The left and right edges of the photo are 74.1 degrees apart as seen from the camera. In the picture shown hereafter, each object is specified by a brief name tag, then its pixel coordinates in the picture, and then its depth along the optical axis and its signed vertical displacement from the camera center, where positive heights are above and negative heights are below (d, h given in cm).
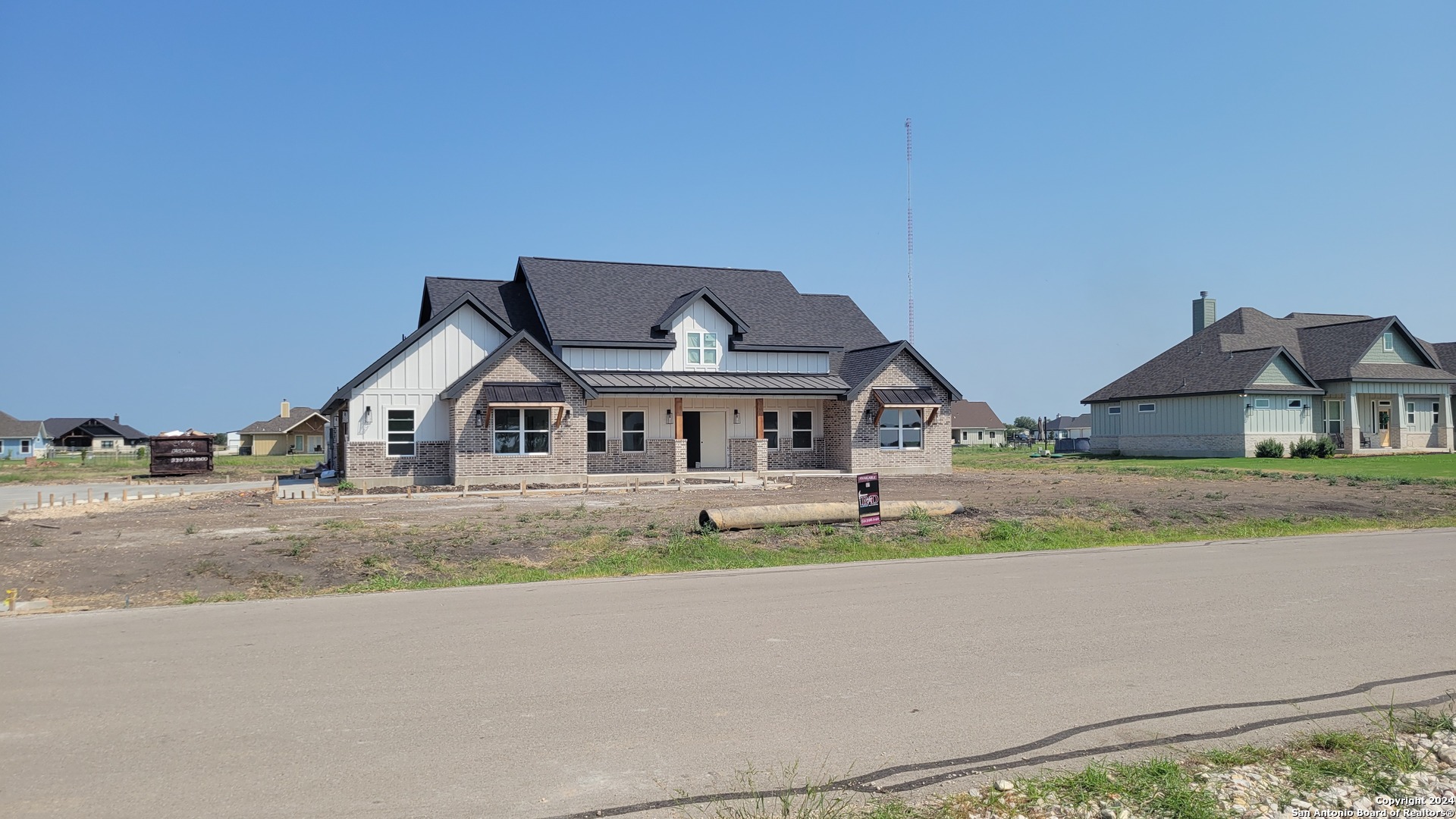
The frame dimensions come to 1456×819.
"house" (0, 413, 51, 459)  9975 +285
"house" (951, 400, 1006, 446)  11056 +299
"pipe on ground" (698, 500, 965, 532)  1655 -107
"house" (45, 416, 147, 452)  10519 +322
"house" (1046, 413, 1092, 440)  11382 +288
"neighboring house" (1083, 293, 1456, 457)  4450 +270
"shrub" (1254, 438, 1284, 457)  4284 -3
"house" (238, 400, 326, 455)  8612 +231
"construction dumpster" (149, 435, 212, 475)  3966 +33
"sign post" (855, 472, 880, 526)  1689 -81
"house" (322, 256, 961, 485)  2956 +229
